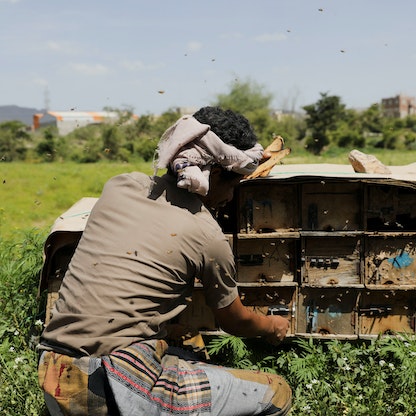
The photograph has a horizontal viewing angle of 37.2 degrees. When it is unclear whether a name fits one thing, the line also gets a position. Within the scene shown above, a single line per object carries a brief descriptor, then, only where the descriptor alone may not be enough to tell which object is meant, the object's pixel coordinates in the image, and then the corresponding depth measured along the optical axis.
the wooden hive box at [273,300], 4.25
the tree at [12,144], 35.43
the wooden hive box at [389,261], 4.17
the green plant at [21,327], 3.88
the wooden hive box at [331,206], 4.12
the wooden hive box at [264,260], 4.20
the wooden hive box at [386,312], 4.24
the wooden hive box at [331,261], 4.17
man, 2.53
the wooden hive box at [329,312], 4.24
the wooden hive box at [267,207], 4.12
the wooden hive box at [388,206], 4.12
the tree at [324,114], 40.31
